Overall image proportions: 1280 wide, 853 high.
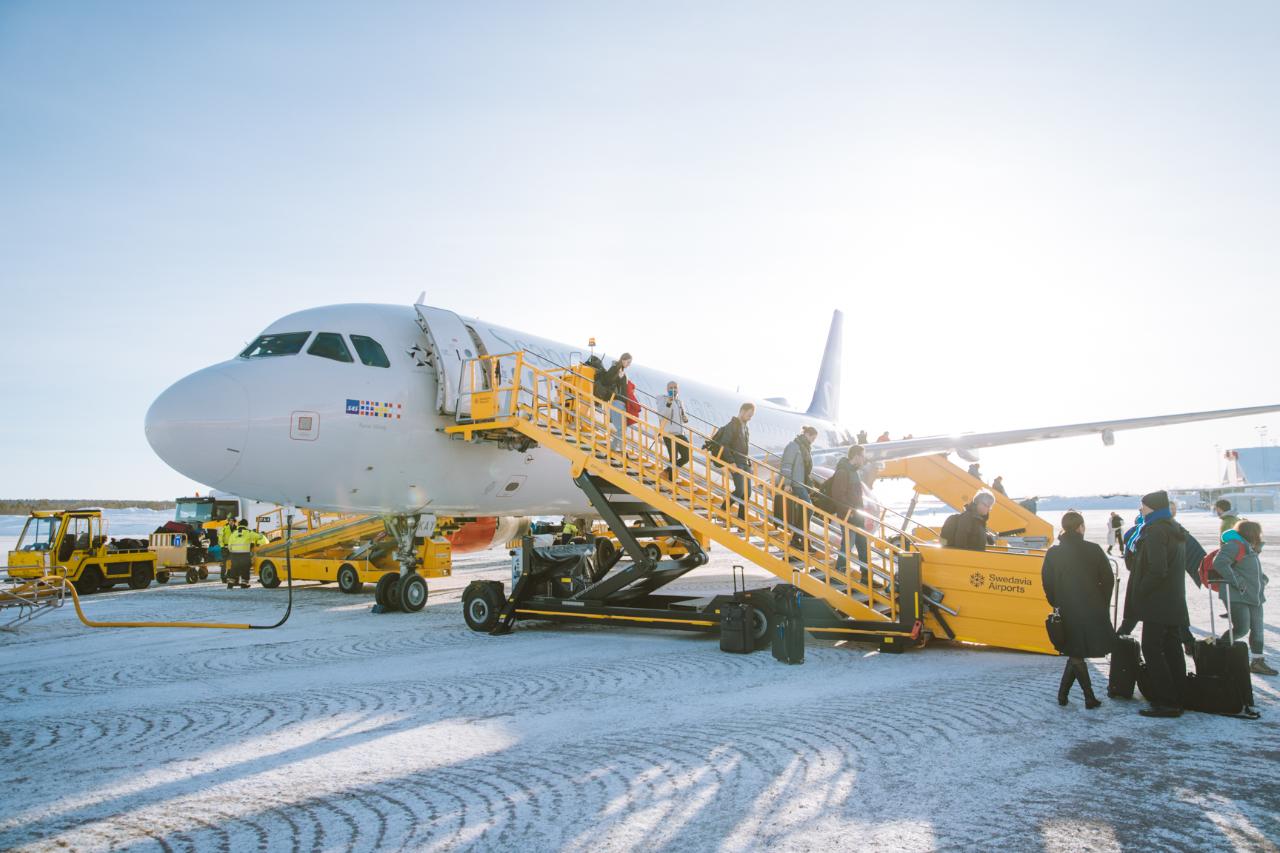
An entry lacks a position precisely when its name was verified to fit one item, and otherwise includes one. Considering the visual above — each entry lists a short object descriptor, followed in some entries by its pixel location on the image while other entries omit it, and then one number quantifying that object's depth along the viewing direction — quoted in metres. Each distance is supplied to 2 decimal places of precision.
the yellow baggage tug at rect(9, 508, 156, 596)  18.26
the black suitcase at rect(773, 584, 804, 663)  8.13
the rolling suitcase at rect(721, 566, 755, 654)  8.77
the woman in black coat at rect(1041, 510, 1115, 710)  6.21
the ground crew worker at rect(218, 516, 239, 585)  18.86
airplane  10.21
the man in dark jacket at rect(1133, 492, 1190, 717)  6.03
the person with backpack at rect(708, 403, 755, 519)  11.45
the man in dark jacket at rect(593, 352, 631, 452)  12.10
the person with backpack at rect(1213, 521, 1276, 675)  7.56
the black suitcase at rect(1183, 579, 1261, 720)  5.95
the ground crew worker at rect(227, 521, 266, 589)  18.38
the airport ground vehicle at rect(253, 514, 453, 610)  16.47
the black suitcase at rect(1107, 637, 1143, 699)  6.49
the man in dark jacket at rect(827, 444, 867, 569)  10.59
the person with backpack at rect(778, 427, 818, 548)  10.82
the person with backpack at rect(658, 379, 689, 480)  12.22
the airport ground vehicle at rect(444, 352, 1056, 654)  8.78
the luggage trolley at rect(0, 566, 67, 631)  11.84
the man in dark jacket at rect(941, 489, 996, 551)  9.55
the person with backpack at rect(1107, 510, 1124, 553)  23.53
